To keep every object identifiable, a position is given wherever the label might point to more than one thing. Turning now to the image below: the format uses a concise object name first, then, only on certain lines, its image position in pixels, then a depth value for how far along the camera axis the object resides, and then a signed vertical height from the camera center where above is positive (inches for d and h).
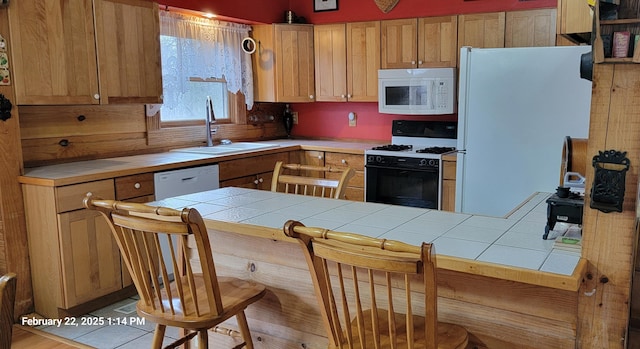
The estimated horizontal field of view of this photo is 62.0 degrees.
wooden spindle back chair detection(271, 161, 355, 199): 100.7 -14.9
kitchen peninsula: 58.2 -18.3
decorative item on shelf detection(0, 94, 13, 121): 117.8 +0.4
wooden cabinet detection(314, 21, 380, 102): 183.9 +15.0
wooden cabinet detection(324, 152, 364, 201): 178.1 -20.9
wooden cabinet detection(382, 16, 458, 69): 169.0 +19.5
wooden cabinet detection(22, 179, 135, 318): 119.3 -32.3
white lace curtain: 167.2 +17.4
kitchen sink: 166.9 -13.9
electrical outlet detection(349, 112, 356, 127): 205.3 -5.9
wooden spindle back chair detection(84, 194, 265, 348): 65.7 -23.4
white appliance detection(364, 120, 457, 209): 160.4 -20.1
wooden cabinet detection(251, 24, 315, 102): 193.9 +15.8
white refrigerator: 122.6 -4.6
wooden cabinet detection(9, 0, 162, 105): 121.0 +14.0
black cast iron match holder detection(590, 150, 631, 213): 53.7 -8.1
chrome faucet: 179.3 -4.7
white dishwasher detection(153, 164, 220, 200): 139.1 -20.1
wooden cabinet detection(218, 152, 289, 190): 158.7 -20.3
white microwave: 167.6 +3.7
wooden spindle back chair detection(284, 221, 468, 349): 50.0 -20.2
